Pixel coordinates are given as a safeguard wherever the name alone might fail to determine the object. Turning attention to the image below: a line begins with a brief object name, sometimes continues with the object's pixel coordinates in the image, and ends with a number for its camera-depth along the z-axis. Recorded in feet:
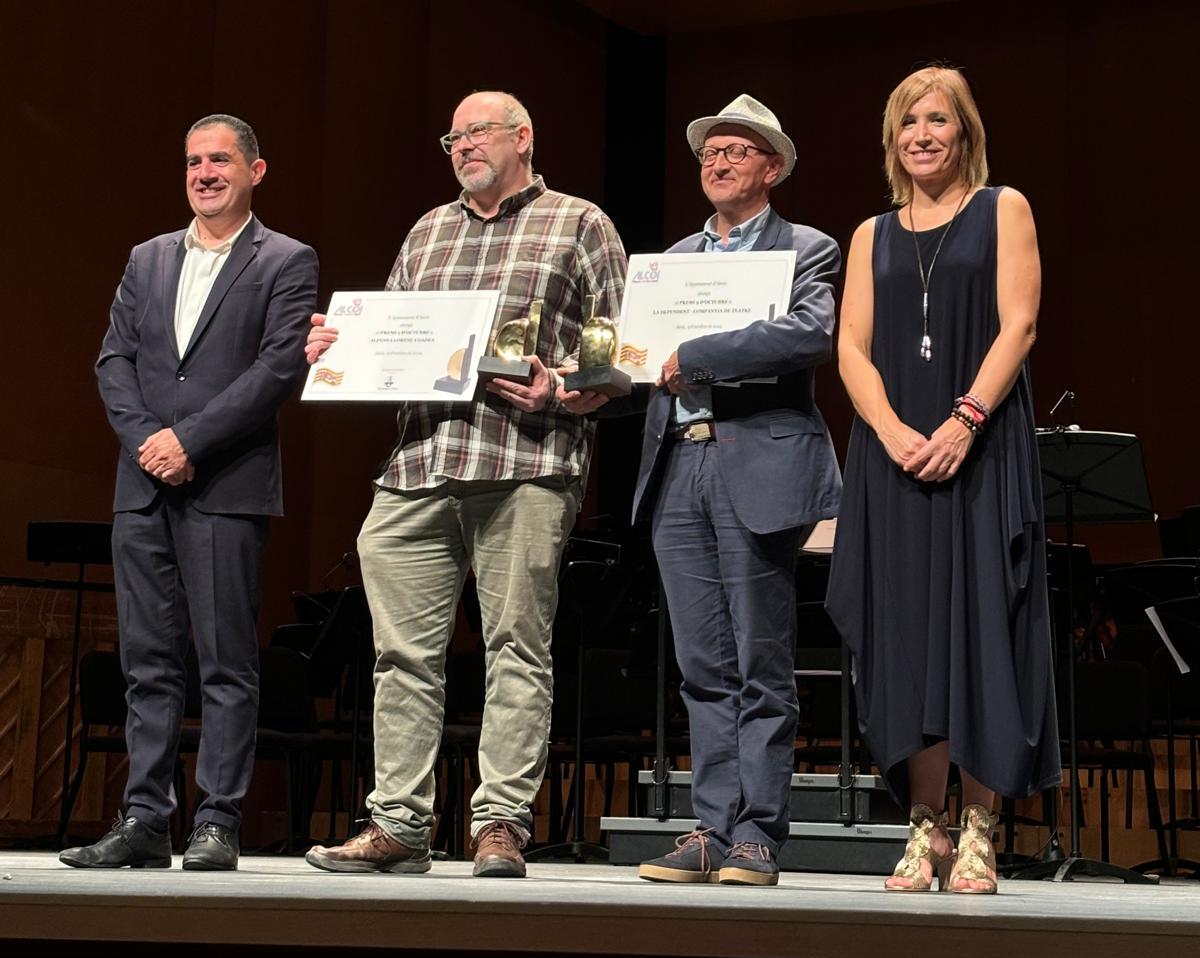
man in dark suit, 10.52
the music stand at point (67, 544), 19.15
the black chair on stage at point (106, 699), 18.88
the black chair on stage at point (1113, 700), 17.51
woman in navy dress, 9.21
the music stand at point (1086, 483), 15.48
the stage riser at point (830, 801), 14.30
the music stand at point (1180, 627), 15.03
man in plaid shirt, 10.26
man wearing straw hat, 9.90
